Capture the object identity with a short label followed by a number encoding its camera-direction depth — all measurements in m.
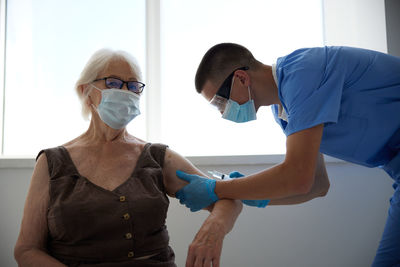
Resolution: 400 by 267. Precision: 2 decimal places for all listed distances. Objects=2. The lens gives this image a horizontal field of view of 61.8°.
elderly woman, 1.20
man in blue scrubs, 1.08
